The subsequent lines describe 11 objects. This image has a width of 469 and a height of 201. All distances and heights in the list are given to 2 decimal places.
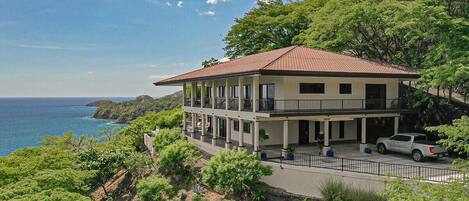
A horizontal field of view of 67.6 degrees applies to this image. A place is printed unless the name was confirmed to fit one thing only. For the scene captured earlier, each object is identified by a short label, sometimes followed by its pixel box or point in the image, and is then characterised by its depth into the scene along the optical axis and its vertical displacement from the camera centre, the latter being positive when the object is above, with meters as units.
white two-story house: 20.75 -0.55
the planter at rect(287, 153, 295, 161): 19.81 -3.80
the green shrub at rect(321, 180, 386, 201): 14.59 -4.47
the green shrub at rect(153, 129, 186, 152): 27.33 -3.81
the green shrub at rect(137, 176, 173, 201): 20.27 -5.83
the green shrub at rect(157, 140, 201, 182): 22.88 -4.54
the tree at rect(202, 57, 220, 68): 45.84 +3.66
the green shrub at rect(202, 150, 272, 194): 17.64 -4.17
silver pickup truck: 18.89 -3.24
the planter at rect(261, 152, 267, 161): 19.89 -3.83
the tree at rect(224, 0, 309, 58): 39.94 +7.39
